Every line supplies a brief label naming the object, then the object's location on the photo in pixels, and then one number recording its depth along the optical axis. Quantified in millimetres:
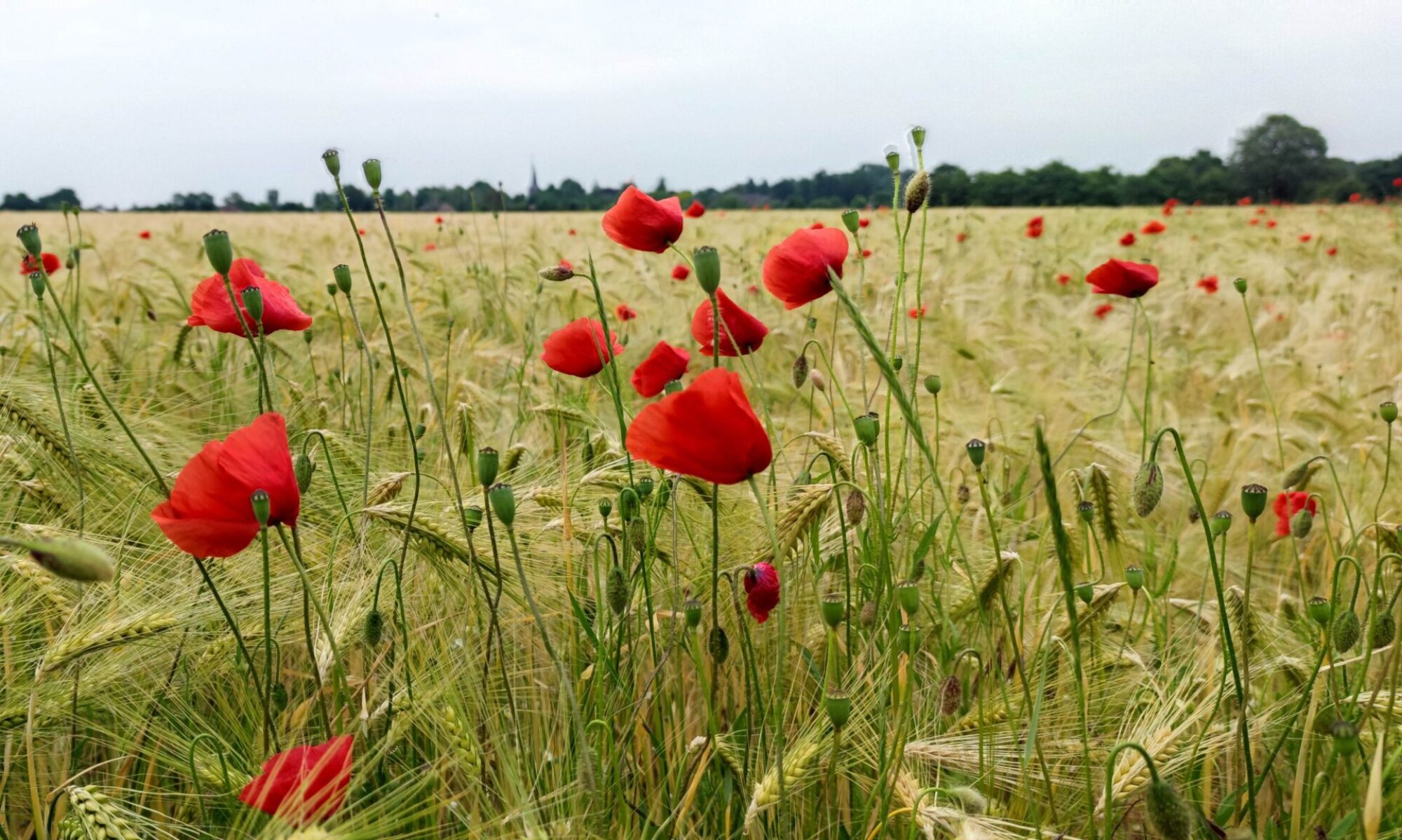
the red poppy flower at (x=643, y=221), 1248
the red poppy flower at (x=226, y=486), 805
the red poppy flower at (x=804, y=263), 1138
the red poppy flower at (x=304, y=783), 752
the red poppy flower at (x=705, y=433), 784
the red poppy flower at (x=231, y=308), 1240
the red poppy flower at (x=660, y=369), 1275
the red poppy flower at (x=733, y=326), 1230
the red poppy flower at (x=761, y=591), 969
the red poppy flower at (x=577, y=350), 1244
